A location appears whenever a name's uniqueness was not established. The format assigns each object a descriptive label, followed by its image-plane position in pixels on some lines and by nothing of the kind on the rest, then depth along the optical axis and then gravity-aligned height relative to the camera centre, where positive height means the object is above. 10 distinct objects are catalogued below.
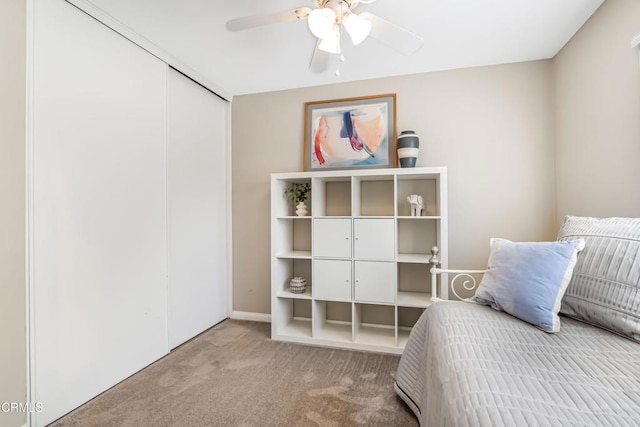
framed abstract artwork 2.78 +0.78
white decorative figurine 2.50 +0.08
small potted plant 2.84 +0.20
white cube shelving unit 2.44 -0.38
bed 0.81 -0.53
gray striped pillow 1.19 -0.29
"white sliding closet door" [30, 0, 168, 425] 1.57 +0.03
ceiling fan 1.38 +0.95
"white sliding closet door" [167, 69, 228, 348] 2.51 +0.06
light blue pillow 1.38 -0.34
